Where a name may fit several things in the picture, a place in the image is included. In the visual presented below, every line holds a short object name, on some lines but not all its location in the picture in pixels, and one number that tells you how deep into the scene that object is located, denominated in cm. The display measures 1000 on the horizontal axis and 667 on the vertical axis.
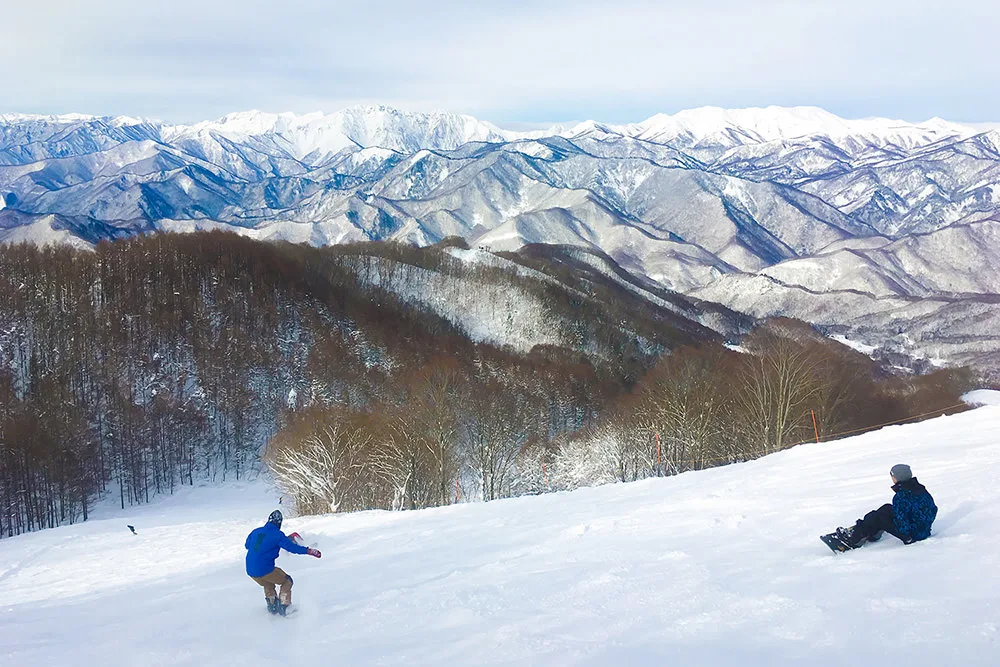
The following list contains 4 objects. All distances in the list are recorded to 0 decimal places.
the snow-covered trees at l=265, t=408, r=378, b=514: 3703
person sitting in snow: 906
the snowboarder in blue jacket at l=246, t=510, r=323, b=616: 1023
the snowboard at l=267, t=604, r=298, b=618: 1034
